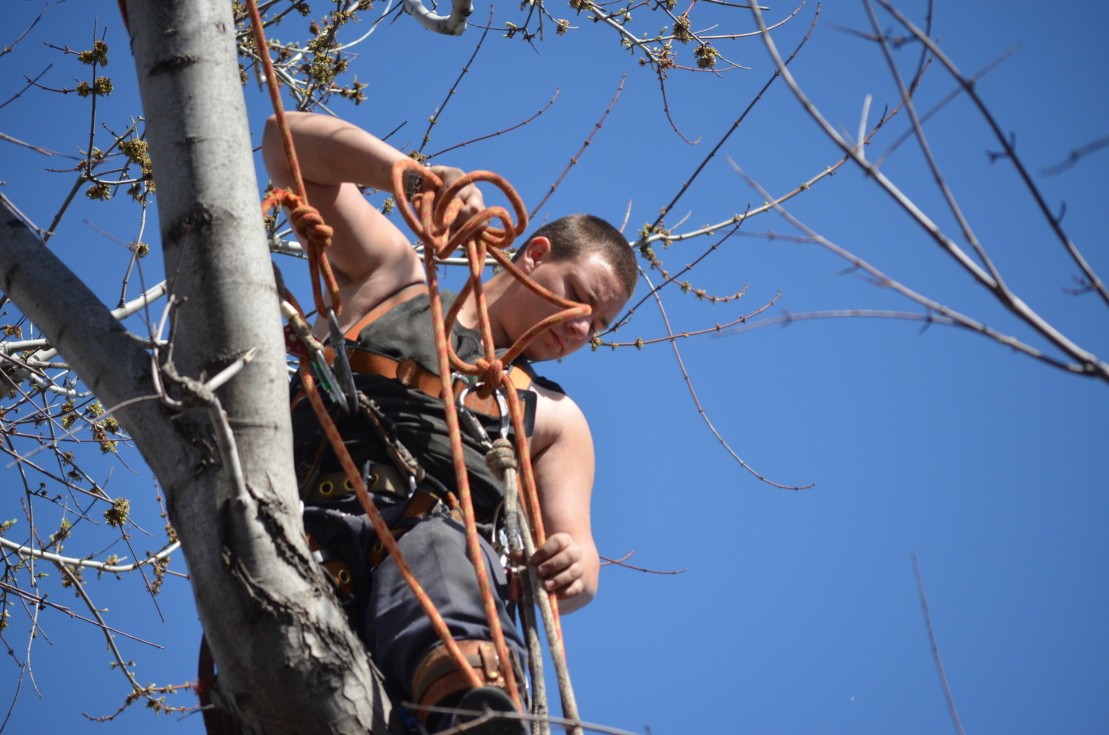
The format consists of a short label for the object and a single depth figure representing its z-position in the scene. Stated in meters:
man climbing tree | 7.72
